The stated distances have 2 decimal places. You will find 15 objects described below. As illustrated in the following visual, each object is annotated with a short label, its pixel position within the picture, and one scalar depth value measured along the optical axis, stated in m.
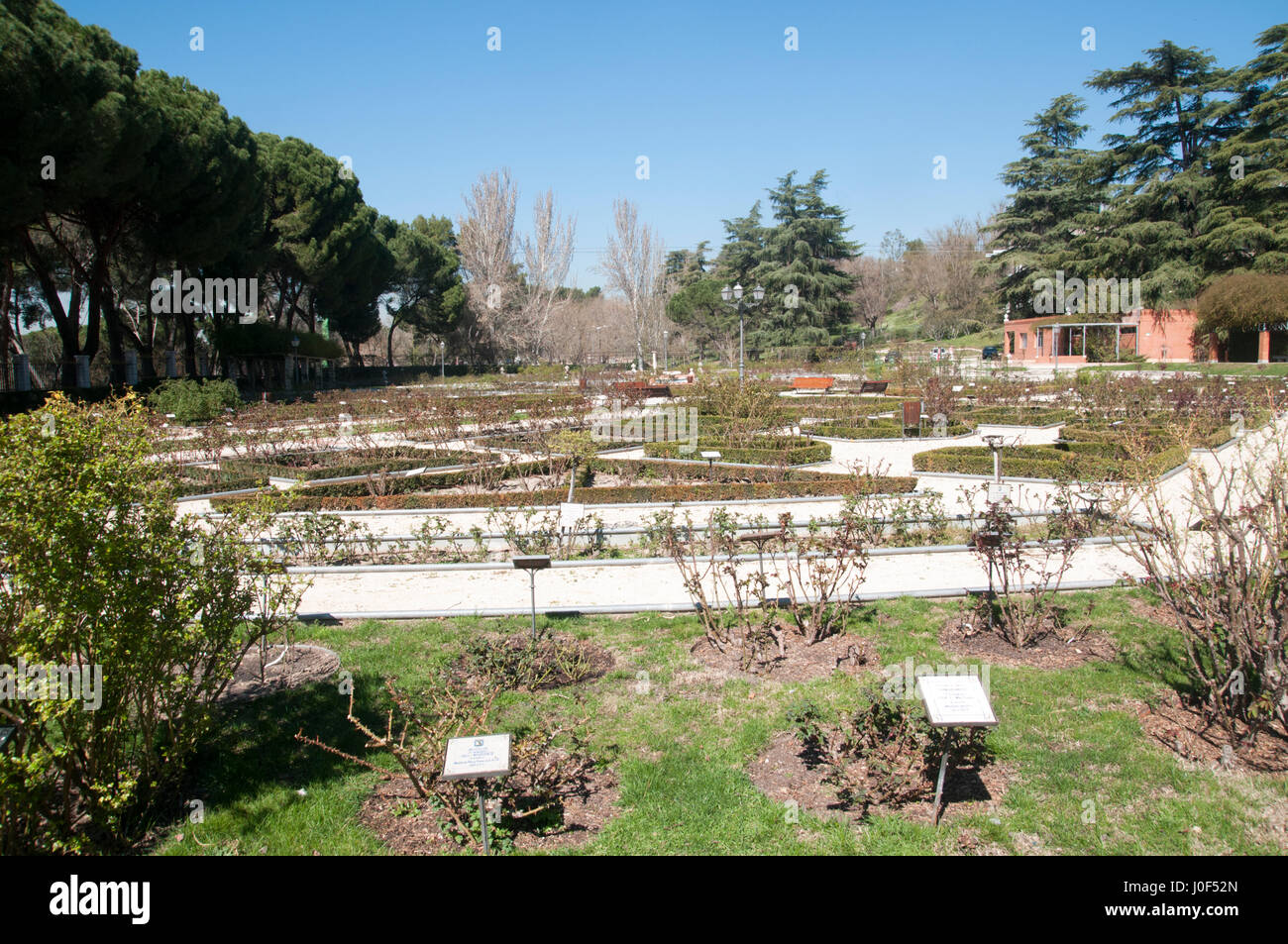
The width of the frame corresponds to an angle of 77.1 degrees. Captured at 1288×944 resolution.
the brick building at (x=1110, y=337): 34.31
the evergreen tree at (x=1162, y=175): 33.56
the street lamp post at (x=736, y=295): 21.06
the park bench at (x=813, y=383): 25.95
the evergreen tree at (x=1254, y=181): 31.22
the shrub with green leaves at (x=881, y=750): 3.40
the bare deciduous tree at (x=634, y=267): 46.94
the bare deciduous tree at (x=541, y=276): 47.91
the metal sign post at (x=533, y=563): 4.72
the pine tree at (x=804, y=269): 44.09
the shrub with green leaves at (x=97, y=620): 2.91
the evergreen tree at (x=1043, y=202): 38.84
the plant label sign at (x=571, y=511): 6.71
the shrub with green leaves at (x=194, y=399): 19.12
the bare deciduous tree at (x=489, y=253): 46.66
